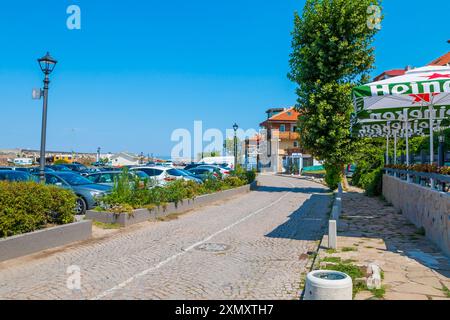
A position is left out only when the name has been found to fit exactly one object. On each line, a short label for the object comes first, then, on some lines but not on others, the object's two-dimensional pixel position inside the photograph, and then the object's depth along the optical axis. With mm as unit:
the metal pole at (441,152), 11502
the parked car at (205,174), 21128
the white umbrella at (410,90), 7922
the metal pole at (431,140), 8885
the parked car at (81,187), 13008
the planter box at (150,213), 11258
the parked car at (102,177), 15900
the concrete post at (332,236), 7973
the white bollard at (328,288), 4188
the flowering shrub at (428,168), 7970
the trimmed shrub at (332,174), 24672
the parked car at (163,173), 19688
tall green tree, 22656
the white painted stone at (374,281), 5334
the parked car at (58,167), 30606
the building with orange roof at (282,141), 62516
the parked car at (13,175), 12954
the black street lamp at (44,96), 11785
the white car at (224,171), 28838
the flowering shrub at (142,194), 11805
